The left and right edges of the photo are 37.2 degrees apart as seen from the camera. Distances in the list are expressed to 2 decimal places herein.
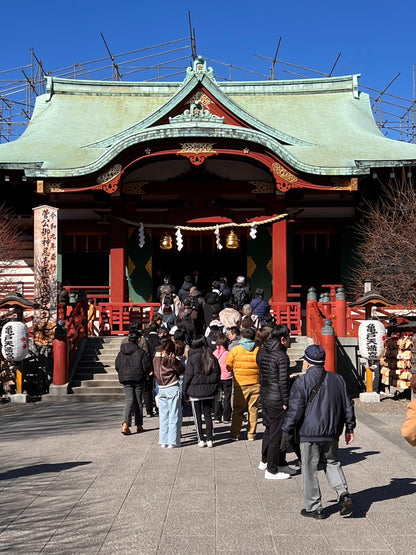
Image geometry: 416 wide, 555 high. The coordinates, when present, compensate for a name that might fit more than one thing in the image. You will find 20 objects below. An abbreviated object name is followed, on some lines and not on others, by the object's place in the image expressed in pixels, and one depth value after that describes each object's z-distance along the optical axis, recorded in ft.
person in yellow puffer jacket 32.19
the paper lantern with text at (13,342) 46.29
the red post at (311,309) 53.72
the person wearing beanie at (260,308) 48.93
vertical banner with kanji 50.80
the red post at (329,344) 45.62
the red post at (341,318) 51.60
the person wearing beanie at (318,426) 20.06
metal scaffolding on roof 103.19
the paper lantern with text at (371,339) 46.16
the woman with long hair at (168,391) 30.99
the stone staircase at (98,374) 47.24
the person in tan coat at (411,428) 17.49
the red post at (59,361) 47.42
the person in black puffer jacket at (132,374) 33.68
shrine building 59.16
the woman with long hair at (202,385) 31.24
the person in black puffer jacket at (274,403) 25.18
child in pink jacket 37.06
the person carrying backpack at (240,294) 54.54
